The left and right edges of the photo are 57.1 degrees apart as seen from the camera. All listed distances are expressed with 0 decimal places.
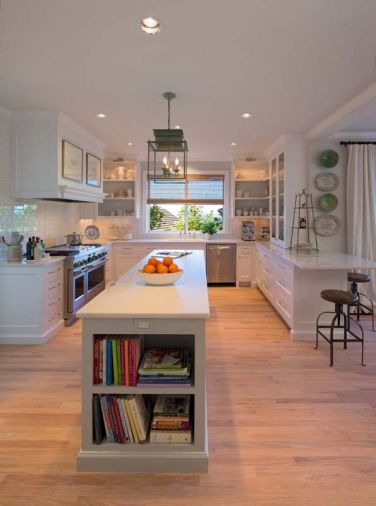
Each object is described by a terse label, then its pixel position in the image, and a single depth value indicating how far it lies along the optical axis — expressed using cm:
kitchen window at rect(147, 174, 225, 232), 723
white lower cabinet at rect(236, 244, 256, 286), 679
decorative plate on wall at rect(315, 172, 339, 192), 509
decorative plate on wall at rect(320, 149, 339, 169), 502
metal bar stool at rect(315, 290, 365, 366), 322
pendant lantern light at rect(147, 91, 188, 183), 294
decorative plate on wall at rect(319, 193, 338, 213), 509
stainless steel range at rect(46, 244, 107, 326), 425
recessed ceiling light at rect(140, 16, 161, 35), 218
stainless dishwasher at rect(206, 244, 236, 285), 678
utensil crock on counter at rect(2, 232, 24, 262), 379
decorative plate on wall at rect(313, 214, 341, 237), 514
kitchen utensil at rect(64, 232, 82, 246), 536
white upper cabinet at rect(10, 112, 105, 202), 405
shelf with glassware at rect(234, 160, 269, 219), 716
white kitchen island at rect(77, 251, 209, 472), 181
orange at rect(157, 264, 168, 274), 249
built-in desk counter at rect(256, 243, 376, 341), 363
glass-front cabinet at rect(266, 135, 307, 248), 509
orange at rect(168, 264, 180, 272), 256
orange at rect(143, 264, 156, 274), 249
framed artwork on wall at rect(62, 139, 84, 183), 430
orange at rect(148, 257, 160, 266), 258
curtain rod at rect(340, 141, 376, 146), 499
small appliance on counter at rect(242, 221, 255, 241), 706
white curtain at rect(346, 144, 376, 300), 497
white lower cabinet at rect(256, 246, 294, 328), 412
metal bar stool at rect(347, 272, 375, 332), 405
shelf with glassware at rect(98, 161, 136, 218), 694
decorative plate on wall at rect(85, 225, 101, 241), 677
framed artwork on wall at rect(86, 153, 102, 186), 523
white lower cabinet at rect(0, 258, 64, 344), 370
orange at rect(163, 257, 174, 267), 261
